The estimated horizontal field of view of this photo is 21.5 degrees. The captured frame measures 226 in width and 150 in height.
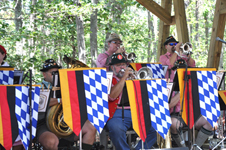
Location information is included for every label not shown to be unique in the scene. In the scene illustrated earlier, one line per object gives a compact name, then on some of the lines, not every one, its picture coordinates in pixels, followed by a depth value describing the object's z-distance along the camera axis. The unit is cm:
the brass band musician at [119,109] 787
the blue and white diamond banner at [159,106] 763
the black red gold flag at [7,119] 635
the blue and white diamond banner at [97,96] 708
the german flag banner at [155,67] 1033
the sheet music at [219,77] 883
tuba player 751
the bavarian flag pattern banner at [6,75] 763
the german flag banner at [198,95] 766
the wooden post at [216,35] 1226
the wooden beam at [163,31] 1323
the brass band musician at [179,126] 880
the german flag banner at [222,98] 891
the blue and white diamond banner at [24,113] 647
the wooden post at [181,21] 1203
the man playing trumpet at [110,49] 1047
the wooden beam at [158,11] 1222
